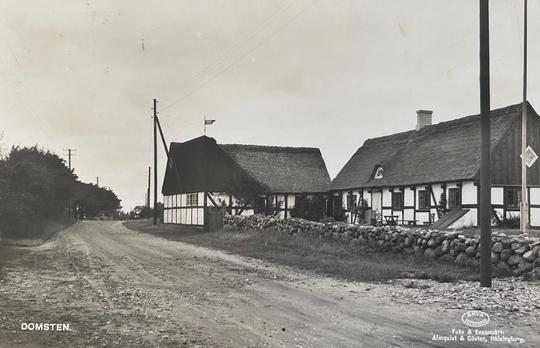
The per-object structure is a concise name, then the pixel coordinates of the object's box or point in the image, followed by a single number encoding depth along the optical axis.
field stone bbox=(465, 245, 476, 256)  13.79
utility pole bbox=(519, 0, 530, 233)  19.37
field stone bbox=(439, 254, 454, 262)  14.51
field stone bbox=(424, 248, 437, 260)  15.17
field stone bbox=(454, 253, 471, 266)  13.87
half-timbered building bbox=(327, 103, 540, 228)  26.14
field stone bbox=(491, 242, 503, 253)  13.09
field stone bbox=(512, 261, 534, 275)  12.25
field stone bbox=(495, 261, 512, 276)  12.66
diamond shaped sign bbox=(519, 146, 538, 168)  20.63
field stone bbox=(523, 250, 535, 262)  12.24
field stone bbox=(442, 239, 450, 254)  14.75
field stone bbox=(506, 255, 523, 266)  12.55
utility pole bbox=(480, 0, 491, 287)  10.91
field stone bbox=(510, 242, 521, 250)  12.73
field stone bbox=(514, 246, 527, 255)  12.55
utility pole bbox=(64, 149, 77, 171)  74.44
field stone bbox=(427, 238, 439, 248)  15.36
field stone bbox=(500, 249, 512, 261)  12.91
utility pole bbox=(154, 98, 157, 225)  43.09
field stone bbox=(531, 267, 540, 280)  11.91
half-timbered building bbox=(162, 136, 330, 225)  37.47
